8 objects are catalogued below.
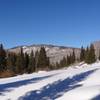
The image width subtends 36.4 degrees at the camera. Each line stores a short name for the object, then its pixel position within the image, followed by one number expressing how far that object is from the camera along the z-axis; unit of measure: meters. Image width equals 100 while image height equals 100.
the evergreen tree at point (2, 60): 37.75
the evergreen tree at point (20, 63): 41.33
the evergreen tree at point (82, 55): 52.08
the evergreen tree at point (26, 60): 43.12
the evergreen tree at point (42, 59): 40.98
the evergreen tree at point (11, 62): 41.83
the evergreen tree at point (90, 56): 40.11
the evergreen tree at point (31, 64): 42.03
